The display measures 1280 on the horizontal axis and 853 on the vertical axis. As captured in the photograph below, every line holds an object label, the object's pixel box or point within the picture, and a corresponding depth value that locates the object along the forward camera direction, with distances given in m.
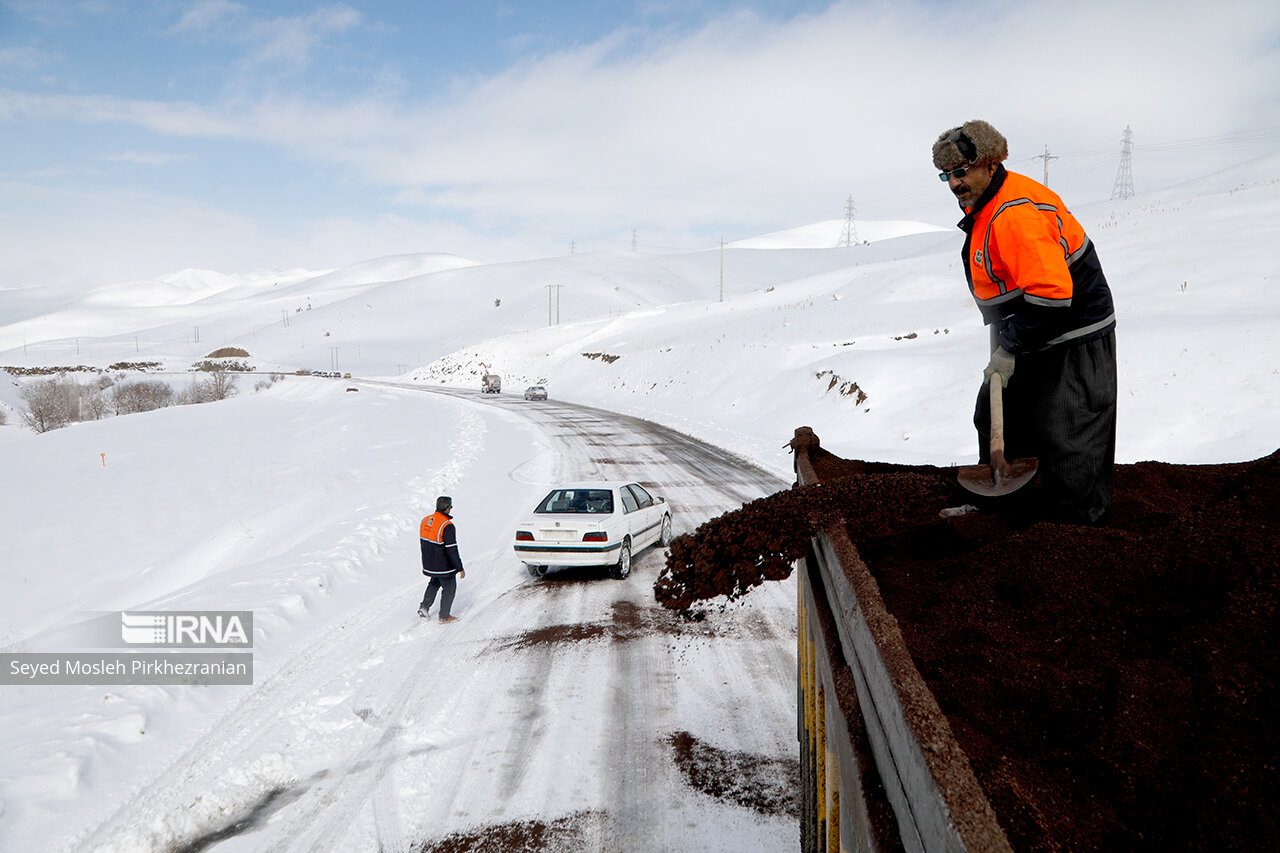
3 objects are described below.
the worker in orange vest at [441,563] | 8.20
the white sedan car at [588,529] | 9.48
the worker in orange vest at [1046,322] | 2.36
